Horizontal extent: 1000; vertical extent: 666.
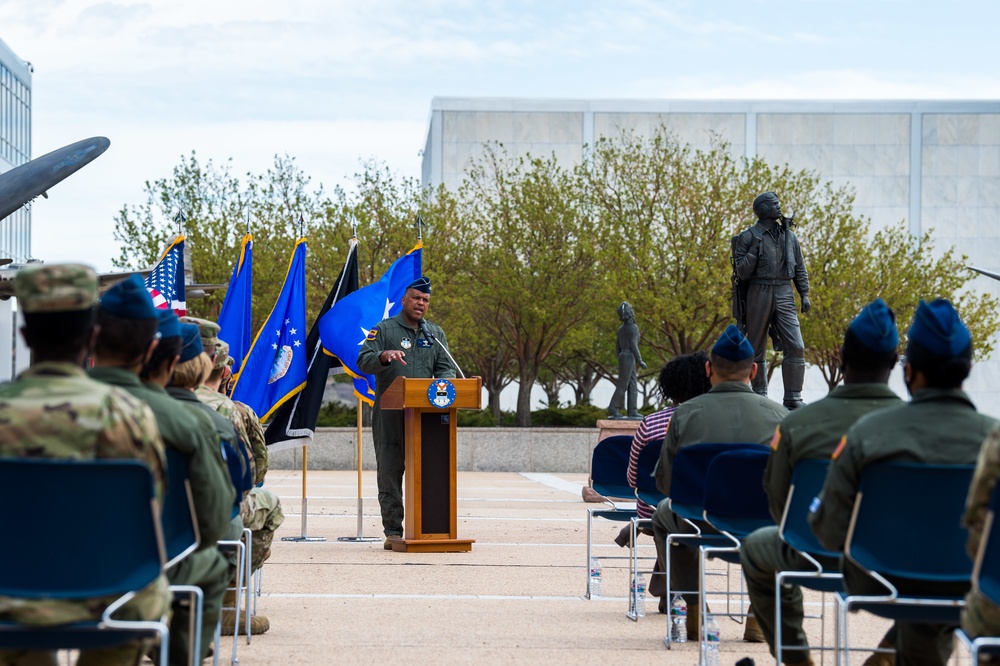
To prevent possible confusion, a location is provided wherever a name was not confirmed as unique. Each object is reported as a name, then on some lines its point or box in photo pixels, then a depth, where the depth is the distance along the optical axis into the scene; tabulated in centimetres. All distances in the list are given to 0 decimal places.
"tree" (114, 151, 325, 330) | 3900
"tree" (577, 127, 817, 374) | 3947
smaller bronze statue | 2634
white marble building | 7281
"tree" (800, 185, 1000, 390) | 4253
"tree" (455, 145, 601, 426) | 4091
